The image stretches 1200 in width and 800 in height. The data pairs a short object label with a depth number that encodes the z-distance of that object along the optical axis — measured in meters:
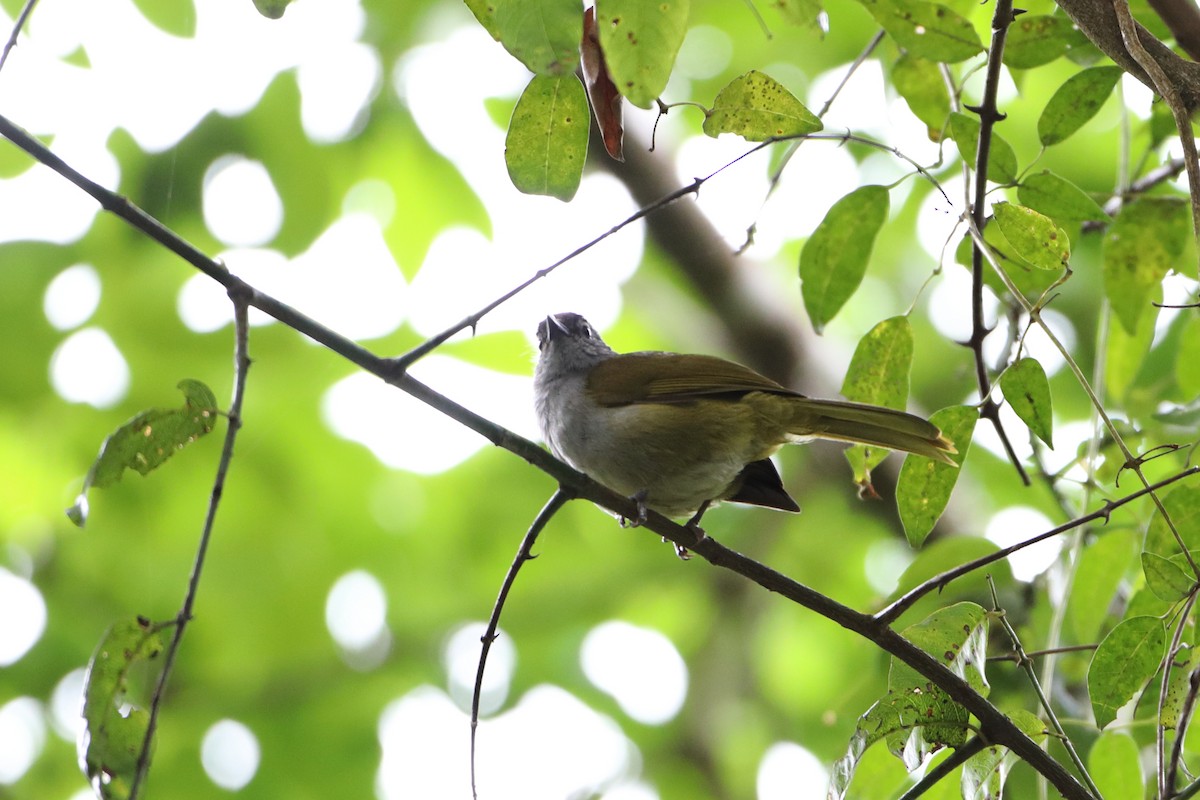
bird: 6.50
